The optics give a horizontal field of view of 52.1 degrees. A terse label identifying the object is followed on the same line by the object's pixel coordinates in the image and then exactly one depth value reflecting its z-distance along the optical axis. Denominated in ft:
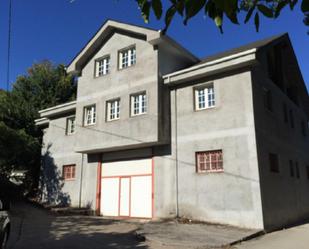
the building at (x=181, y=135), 45.68
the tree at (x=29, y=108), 64.58
